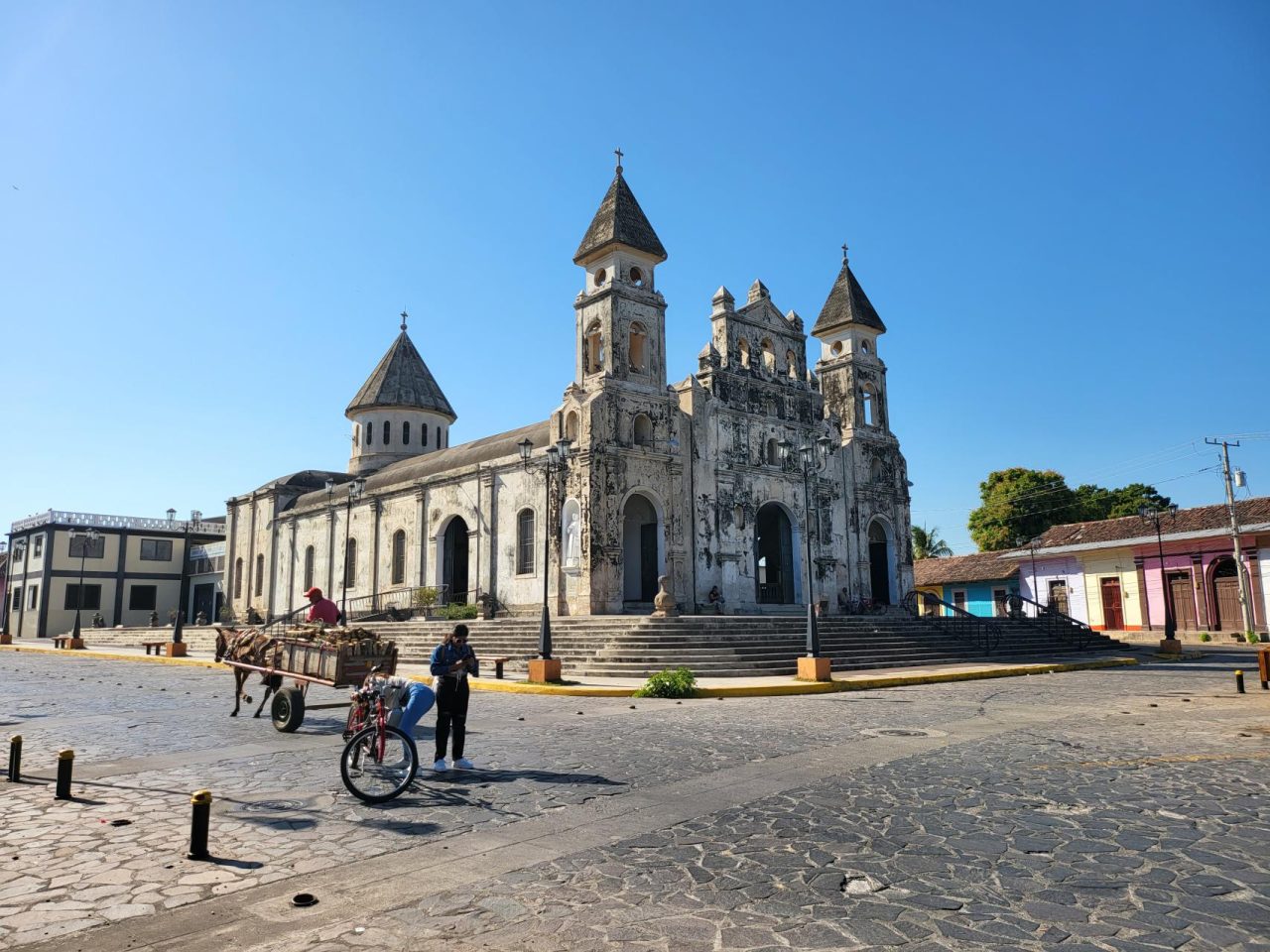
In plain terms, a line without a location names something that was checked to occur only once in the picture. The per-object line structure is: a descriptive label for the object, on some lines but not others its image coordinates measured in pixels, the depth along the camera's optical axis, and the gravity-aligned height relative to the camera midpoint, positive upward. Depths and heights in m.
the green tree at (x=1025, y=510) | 55.81 +6.13
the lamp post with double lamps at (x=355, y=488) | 31.17 +4.58
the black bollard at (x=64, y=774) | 7.30 -1.29
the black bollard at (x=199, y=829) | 5.56 -1.33
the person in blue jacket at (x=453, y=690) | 8.55 -0.75
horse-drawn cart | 10.57 -0.59
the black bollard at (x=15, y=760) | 8.04 -1.28
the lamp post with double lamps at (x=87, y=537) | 48.25 +4.76
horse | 12.30 -0.51
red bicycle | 7.25 -1.23
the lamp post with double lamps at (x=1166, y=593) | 27.02 +0.46
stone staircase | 20.55 -0.90
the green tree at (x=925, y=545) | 61.31 +4.41
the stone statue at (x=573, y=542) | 26.67 +2.14
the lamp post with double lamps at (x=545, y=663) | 18.22 -1.05
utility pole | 33.50 +0.86
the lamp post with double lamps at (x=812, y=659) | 18.30 -1.06
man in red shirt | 11.79 +0.06
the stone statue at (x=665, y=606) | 23.16 +0.14
